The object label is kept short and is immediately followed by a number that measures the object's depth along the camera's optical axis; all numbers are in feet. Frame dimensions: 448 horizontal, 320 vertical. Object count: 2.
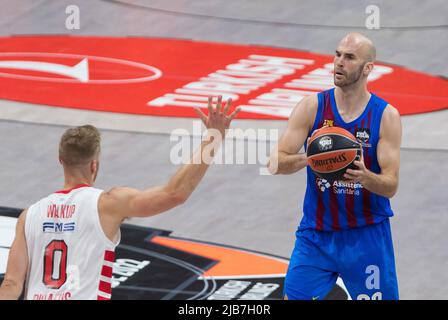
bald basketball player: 43.91
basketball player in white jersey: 33.94
